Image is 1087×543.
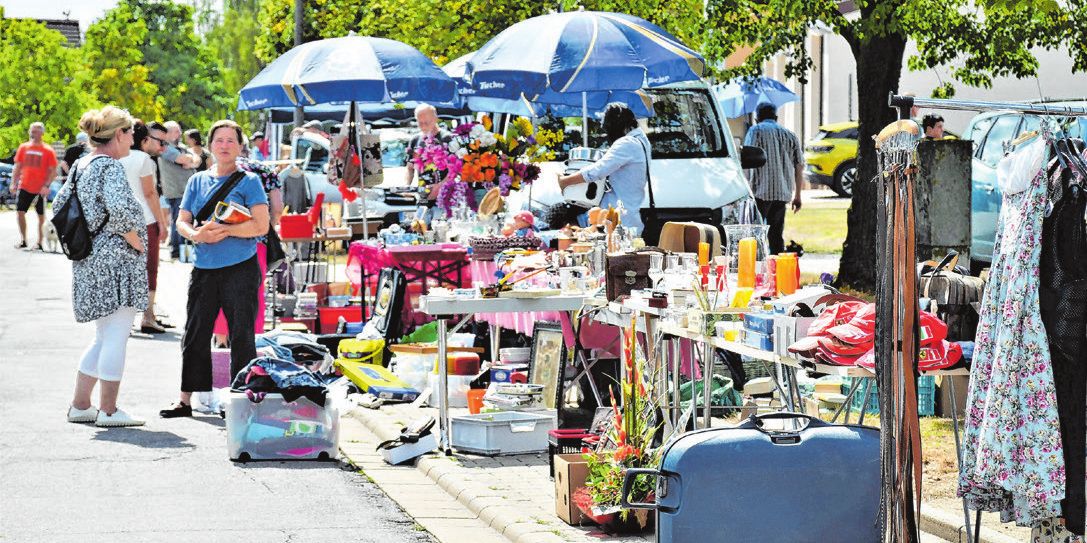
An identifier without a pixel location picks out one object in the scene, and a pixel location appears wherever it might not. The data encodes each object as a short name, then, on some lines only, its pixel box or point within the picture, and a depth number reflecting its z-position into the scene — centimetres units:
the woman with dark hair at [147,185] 2361
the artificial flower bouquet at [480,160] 2578
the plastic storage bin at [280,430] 1720
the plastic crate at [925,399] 1786
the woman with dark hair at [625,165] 2217
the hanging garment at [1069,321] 1066
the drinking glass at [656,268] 1514
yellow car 6262
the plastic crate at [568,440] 1513
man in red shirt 5225
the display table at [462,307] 1716
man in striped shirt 3394
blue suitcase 1074
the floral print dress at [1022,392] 1077
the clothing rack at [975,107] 959
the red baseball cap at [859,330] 1133
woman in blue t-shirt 1937
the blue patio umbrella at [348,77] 2750
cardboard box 1370
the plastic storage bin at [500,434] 1720
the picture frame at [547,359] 1942
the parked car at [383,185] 4622
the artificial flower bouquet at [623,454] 1305
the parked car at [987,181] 3166
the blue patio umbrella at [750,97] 4534
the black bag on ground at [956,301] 1248
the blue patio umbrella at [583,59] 2550
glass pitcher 1436
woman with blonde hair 1906
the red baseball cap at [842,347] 1135
